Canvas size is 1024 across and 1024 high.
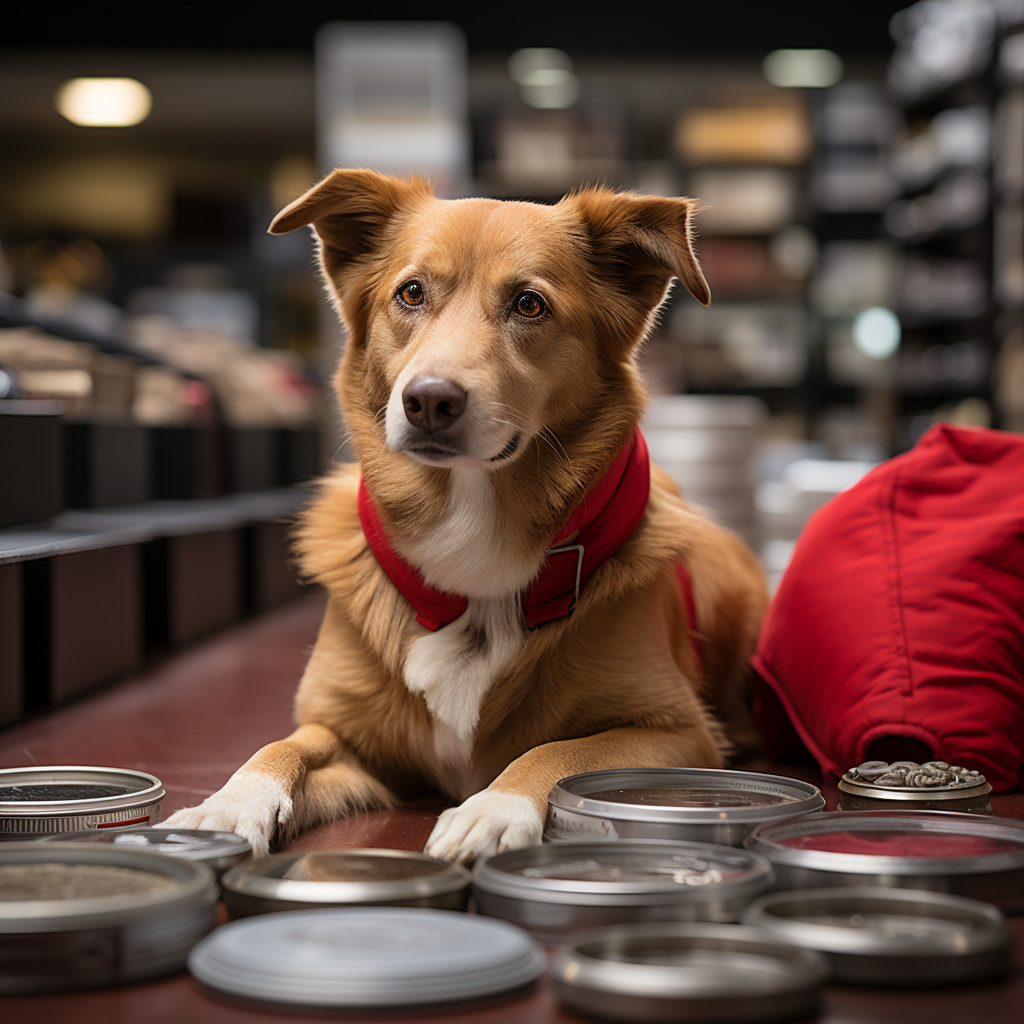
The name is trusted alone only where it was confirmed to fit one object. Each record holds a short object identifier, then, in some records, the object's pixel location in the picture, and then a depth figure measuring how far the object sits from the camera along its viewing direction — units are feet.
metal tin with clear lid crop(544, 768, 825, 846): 2.56
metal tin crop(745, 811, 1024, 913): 2.33
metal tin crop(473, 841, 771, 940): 2.23
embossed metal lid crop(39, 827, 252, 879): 2.43
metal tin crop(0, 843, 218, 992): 2.11
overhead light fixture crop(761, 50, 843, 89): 15.28
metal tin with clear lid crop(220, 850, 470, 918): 2.28
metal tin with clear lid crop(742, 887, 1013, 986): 2.12
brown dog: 2.93
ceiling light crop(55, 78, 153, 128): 16.10
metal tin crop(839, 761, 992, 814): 2.82
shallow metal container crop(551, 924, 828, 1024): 2.00
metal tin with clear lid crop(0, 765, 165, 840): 2.68
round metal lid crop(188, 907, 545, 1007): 2.04
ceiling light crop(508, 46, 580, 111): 15.31
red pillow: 3.05
